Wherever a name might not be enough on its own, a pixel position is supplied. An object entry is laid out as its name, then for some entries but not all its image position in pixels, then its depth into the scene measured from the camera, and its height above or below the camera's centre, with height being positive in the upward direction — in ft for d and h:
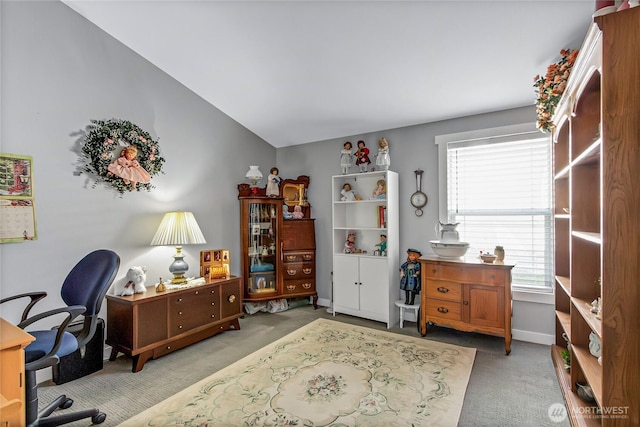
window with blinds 10.19 +0.21
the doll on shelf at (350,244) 13.31 -1.59
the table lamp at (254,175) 13.39 +1.47
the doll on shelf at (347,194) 13.39 +0.58
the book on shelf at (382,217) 12.22 -0.40
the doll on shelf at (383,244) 12.45 -1.51
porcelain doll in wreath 9.45 +1.34
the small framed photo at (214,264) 11.34 -2.03
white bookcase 12.01 -1.93
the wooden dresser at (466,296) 9.52 -2.93
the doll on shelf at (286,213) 14.18 -0.21
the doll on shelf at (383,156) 12.35 +2.03
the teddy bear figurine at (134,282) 9.09 -2.12
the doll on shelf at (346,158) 13.35 +2.12
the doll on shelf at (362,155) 13.16 +2.21
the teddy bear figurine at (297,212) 14.44 -0.17
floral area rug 6.39 -4.31
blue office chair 5.83 -2.43
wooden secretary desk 13.52 -1.82
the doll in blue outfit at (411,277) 11.57 -2.62
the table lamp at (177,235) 10.25 -0.83
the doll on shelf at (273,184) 14.22 +1.13
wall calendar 7.48 +0.34
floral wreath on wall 9.09 +1.75
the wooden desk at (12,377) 4.00 -2.23
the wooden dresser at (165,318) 8.56 -3.29
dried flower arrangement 6.93 +2.78
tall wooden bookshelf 4.04 -0.12
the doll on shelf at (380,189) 12.51 +0.72
